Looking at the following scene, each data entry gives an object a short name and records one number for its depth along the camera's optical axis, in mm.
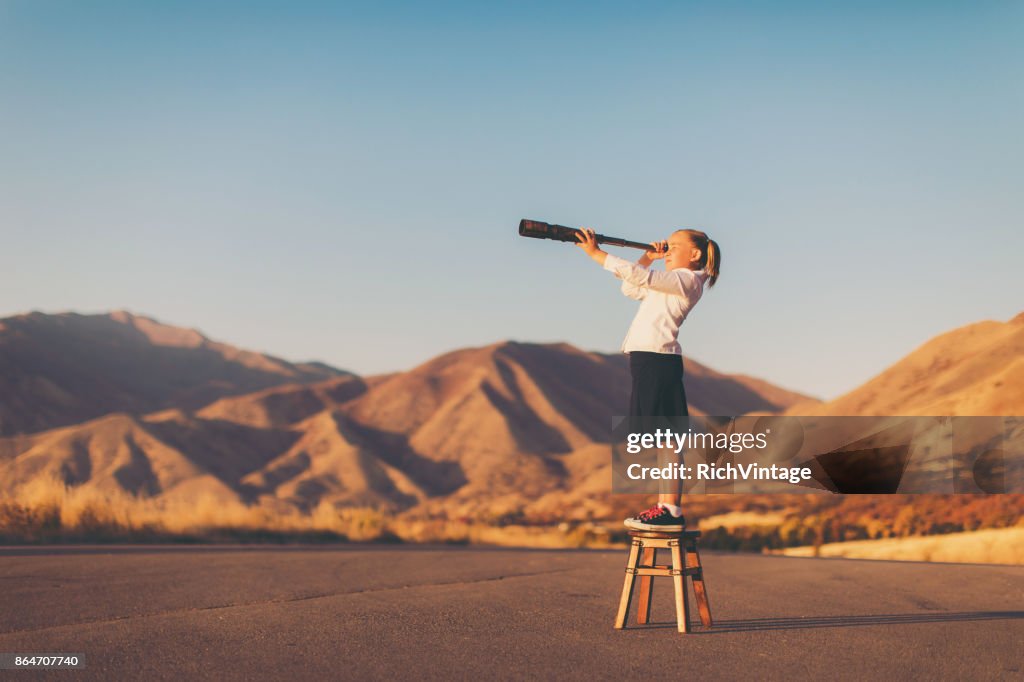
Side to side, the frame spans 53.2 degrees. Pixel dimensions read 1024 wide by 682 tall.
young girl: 6438
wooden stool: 6500
